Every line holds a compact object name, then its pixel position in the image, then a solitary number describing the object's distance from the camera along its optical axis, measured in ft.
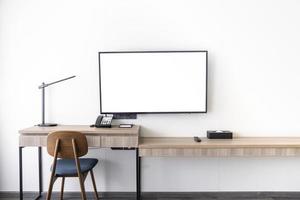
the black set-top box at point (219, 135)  9.20
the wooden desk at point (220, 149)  8.38
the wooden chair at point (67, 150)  7.66
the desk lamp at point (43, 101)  9.30
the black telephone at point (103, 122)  9.04
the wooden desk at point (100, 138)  8.38
